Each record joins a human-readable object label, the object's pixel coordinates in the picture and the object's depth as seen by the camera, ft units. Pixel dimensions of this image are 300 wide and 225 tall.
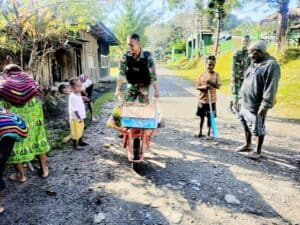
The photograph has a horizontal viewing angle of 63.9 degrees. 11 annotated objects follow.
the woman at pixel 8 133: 8.58
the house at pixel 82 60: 34.05
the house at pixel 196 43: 104.10
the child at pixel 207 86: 16.24
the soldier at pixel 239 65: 17.21
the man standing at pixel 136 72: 12.83
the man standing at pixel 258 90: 12.59
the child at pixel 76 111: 14.81
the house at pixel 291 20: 67.16
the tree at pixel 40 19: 16.36
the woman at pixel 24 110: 10.58
